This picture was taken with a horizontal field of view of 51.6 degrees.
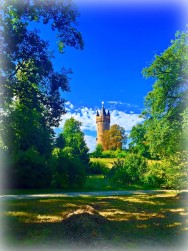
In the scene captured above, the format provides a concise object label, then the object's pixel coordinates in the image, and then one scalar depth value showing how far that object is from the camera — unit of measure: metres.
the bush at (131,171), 24.59
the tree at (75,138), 36.46
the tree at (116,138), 64.79
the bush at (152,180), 23.61
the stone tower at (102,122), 84.05
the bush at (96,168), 33.84
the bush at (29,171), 19.44
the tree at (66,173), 20.85
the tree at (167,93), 16.73
